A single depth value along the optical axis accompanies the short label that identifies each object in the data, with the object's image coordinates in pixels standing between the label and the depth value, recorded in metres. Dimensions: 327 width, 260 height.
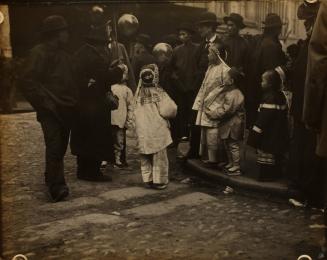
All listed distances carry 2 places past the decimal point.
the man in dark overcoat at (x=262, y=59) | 3.99
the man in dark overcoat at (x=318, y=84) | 3.41
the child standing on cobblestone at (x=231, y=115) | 4.25
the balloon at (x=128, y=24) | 3.96
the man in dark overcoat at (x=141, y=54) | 4.00
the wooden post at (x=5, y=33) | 3.91
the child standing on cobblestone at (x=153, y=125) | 4.22
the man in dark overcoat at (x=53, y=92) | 3.93
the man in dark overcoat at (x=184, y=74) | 4.17
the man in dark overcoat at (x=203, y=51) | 4.02
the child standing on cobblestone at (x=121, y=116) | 4.17
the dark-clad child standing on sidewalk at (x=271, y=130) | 4.17
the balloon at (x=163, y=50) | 4.06
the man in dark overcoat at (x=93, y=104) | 4.00
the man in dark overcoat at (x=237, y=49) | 4.08
